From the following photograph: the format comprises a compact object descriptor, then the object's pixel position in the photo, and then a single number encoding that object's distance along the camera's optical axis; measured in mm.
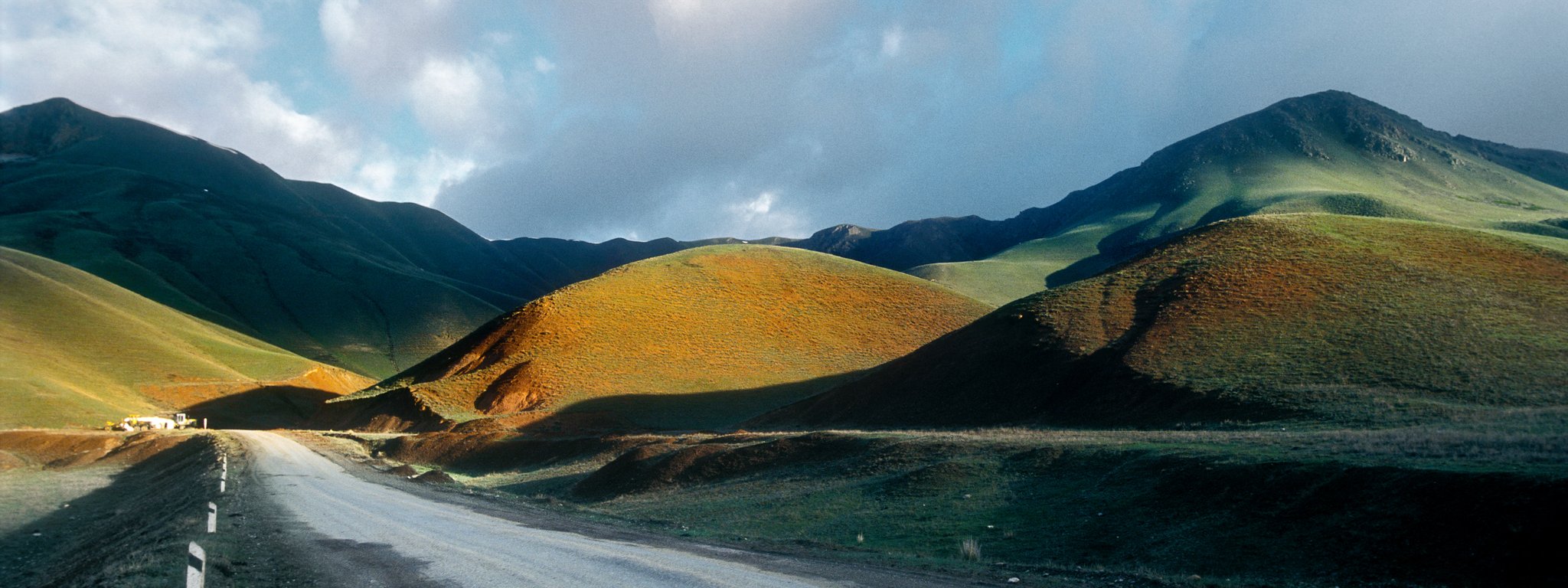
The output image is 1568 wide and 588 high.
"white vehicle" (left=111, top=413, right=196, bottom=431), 66250
